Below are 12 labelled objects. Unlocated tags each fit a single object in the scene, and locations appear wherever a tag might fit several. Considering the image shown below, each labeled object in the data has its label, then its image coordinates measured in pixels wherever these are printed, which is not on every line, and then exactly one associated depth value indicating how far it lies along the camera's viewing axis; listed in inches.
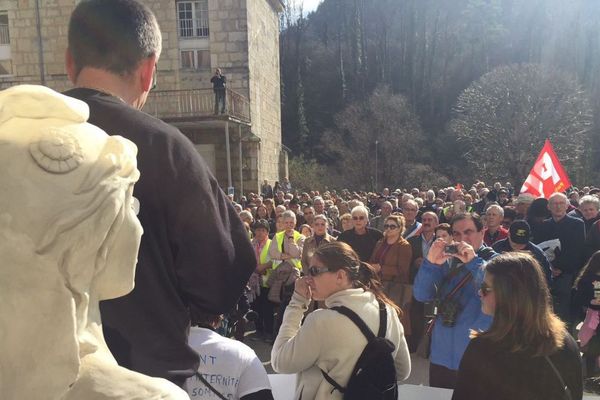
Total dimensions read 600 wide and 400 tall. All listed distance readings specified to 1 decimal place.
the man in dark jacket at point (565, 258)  215.0
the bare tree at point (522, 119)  1090.1
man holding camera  136.3
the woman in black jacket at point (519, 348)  89.3
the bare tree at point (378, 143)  1334.9
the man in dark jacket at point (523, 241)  178.5
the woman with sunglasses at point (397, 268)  225.0
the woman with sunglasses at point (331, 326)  96.1
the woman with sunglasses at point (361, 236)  243.8
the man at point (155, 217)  49.4
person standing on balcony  614.2
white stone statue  35.9
